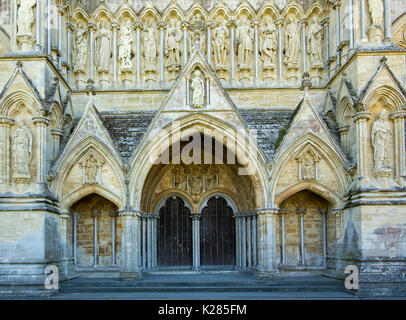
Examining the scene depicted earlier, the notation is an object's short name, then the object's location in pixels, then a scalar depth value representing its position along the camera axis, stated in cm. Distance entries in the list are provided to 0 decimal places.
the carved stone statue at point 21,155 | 1302
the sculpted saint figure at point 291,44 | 1598
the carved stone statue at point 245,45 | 1597
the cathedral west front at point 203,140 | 1298
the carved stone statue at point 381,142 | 1288
